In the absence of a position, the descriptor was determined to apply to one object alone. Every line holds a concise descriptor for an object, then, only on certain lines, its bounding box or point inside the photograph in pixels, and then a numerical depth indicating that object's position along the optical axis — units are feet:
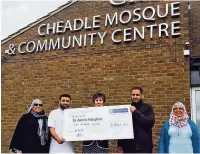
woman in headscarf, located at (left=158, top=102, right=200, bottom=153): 15.53
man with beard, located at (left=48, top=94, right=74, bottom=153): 16.55
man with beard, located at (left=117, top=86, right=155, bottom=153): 15.53
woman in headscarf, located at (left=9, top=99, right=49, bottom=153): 16.80
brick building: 22.27
